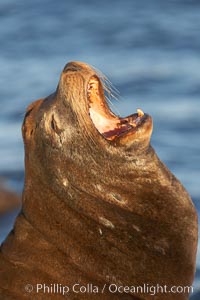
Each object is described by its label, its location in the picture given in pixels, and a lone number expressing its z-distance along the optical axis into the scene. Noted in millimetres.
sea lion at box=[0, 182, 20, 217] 20400
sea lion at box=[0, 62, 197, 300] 13086
